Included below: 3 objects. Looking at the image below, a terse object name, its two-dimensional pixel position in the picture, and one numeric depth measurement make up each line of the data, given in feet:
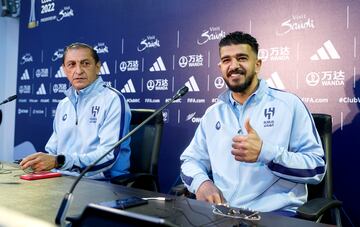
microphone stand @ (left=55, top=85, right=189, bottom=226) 3.49
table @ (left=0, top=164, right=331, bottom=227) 3.70
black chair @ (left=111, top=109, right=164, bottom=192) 7.36
